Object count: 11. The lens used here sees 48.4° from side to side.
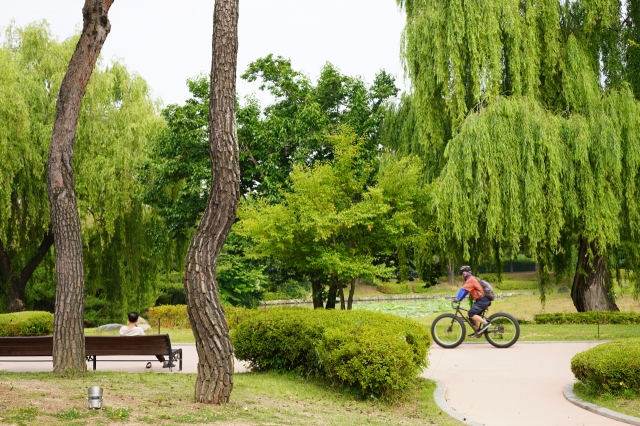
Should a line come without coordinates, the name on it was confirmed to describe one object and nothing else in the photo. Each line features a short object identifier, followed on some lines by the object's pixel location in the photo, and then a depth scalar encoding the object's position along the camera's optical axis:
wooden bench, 12.31
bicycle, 15.48
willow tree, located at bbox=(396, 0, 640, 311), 17.77
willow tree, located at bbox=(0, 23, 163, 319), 22.23
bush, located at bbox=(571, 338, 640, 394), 8.89
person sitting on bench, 13.20
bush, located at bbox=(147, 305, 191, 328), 24.59
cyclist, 15.32
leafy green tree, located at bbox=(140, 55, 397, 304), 25.38
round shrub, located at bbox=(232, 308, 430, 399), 9.40
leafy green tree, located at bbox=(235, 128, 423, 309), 17.38
